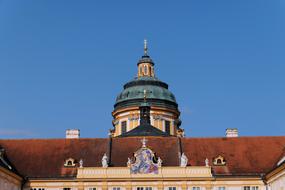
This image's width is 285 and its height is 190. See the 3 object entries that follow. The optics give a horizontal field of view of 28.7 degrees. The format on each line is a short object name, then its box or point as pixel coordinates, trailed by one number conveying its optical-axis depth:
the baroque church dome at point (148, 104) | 78.25
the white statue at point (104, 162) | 56.13
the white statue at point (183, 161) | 56.19
